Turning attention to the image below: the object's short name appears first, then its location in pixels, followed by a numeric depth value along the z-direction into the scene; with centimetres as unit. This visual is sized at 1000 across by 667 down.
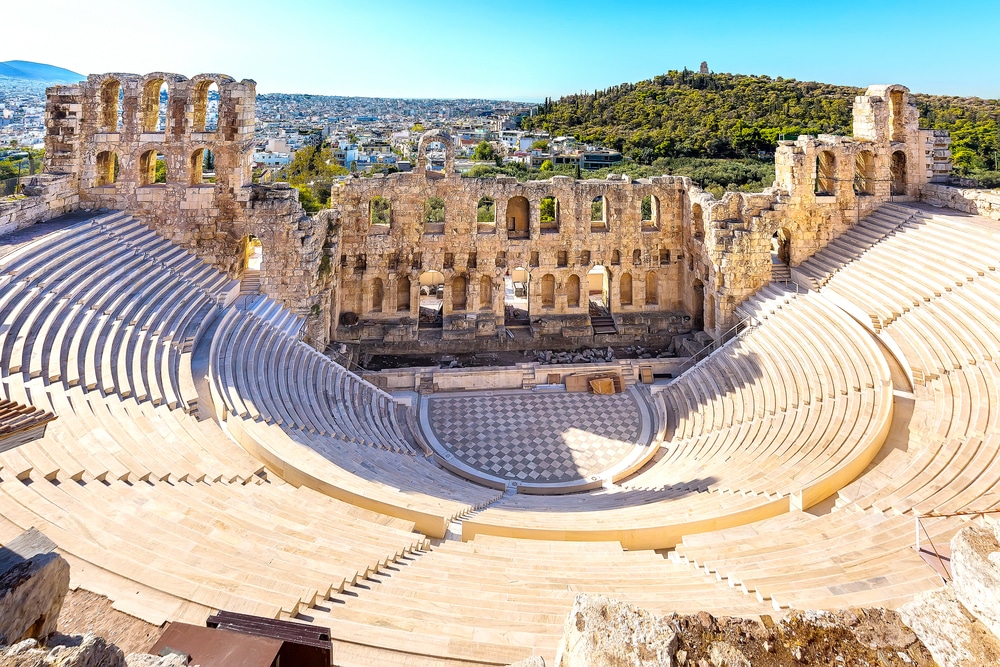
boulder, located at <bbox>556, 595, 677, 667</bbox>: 348
